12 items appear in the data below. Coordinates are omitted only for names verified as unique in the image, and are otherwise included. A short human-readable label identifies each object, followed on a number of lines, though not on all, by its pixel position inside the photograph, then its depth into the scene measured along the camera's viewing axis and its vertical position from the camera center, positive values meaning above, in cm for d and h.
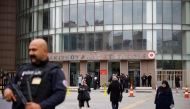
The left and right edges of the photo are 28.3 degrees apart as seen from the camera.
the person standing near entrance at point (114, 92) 1435 -106
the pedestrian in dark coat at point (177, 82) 3466 -167
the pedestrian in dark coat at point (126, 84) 3372 -179
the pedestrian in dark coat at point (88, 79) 3672 -142
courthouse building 4256 +294
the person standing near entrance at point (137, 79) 4031 -165
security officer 399 -19
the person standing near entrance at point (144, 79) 3912 -155
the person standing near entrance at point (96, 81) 3967 -177
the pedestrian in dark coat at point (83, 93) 1641 -125
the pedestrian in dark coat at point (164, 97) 1118 -100
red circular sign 4175 +101
